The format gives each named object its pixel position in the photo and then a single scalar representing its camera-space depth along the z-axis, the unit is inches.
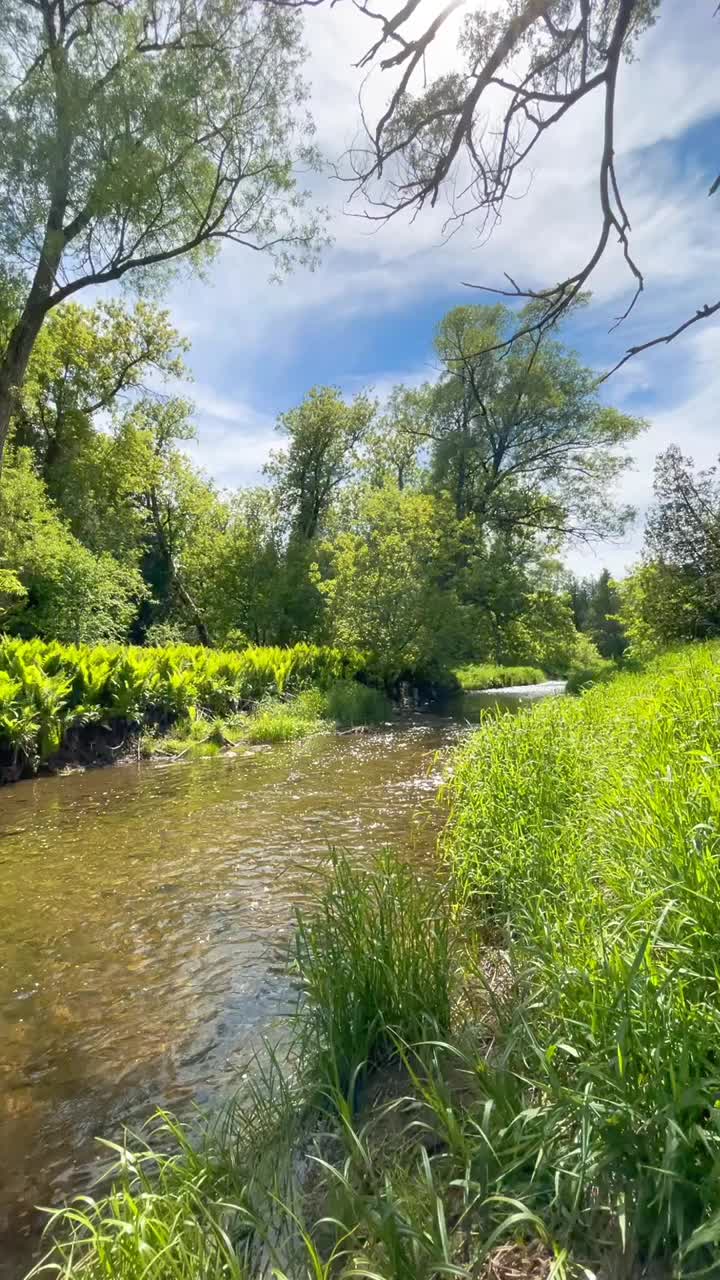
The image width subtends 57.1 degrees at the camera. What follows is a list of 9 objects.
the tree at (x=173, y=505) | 1141.7
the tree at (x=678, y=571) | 639.1
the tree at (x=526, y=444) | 1094.4
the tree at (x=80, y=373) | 904.3
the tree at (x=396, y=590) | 869.2
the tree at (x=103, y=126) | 449.1
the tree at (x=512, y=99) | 113.5
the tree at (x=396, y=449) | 1333.7
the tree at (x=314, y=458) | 1295.5
